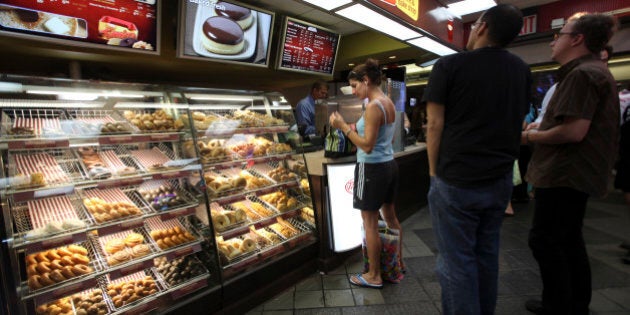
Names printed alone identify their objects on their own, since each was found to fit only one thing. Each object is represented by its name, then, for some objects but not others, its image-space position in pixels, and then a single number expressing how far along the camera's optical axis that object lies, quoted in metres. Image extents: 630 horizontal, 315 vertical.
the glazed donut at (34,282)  1.72
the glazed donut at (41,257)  1.90
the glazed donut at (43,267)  1.83
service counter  3.18
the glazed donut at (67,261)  1.93
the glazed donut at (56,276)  1.82
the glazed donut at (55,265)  1.88
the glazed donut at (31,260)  1.86
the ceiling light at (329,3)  2.80
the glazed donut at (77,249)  2.04
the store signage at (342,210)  3.21
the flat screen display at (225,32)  3.56
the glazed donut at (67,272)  1.86
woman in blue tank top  2.56
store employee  5.43
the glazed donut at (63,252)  1.98
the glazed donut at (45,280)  1.77
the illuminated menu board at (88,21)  2.53
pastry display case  1.83
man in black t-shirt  1.70
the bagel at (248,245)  2.74
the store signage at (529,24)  5.85
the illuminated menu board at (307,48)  4.78
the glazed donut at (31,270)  1.77
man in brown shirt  1.90
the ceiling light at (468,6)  5.14
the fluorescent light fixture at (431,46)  4.50
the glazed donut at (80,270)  1.91
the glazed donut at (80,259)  1.98
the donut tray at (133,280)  2.01
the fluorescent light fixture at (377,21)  3.05
